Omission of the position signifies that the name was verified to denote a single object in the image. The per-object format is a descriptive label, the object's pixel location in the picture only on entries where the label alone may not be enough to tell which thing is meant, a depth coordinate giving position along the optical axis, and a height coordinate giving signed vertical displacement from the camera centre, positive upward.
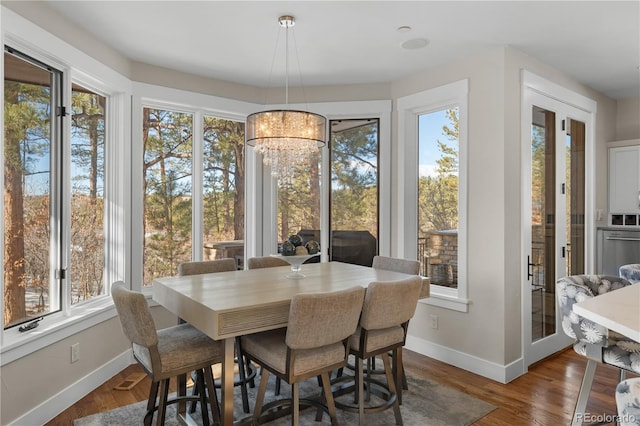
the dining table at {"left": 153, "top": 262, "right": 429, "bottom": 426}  1.98 -0.47
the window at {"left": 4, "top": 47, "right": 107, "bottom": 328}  2.45 +0.13
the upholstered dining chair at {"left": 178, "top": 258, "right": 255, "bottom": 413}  2.69 -0.46
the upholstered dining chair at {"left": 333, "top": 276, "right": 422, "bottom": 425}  2.27 -0.67
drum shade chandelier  2.86 +0.58
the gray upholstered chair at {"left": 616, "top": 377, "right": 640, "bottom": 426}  1.03 -0.50
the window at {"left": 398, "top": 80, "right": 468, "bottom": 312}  3.55 +0.25
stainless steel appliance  4.30 -0.40
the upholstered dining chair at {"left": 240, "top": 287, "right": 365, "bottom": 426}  1.95 -0.68
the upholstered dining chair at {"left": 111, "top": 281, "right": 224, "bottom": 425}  1.96 -0.74
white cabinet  4.43 +0.31
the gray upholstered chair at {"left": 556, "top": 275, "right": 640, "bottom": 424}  1.97 -0.64
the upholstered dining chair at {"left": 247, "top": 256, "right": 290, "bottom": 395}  3.44 -0.44
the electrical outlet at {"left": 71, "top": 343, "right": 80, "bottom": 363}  2.79 -0.98
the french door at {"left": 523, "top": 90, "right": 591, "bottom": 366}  3.45 +0.01
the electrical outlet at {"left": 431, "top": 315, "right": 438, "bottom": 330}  3.72 -1.02
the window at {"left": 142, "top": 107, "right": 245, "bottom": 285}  3.79 +0.23
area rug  2.54 -1.33
